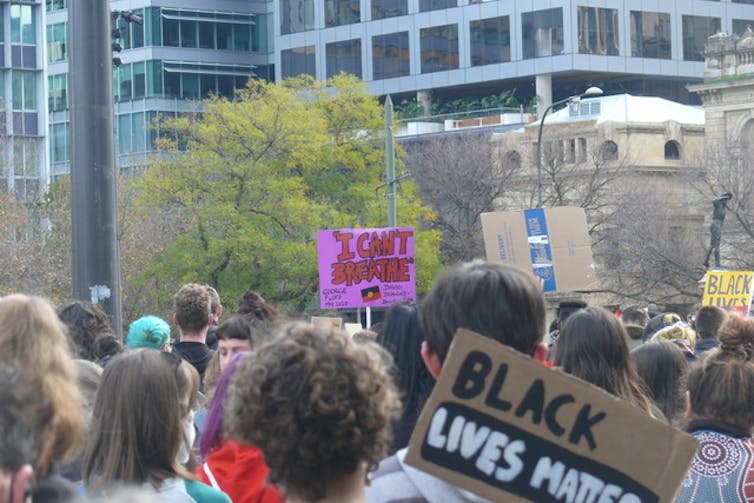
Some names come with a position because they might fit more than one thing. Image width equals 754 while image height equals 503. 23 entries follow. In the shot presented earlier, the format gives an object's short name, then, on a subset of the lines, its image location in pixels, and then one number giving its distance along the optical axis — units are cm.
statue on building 5771
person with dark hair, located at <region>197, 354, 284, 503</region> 893
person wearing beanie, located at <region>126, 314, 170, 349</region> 1492
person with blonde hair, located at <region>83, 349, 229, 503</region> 830
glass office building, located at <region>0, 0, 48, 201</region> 11898
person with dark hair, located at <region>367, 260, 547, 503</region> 651
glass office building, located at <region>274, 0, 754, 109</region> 12670
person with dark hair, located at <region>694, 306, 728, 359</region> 1794
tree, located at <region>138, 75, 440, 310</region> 7669
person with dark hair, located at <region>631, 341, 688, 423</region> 1239
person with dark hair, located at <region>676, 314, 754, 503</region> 931
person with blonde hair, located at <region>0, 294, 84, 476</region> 609
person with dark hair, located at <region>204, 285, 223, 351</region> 1623
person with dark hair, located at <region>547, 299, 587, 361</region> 1983
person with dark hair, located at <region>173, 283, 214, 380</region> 1509
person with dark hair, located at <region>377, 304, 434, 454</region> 1038
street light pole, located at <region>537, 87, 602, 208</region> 6168
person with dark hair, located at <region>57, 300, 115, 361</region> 1423
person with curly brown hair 582
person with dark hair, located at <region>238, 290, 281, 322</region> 1593
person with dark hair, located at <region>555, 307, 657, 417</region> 1039
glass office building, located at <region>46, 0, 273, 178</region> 14109
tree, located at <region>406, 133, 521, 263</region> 9441
